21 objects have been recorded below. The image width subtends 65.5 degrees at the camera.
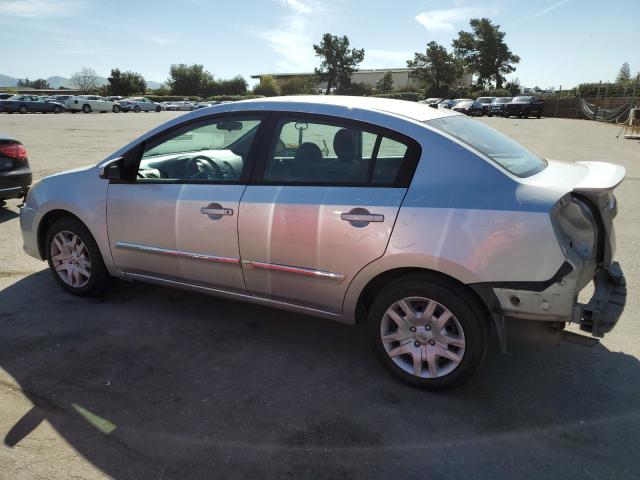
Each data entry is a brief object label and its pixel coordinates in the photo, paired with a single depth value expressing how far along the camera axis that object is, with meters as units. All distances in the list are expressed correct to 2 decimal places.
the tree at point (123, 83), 75.31
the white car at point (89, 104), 43.62
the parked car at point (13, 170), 6.80
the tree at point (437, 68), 72.19
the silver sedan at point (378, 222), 2.73
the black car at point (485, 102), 45.38
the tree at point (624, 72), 75.19
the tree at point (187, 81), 84.19
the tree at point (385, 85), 77.00
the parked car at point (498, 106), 42.36
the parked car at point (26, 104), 38.81
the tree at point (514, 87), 66.81
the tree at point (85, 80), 93.81
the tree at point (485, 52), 78.06
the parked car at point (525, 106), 39.47
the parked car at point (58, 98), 42.38
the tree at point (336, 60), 79.69
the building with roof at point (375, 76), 94.11
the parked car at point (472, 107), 44.44
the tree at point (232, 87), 83.75
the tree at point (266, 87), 78.94
